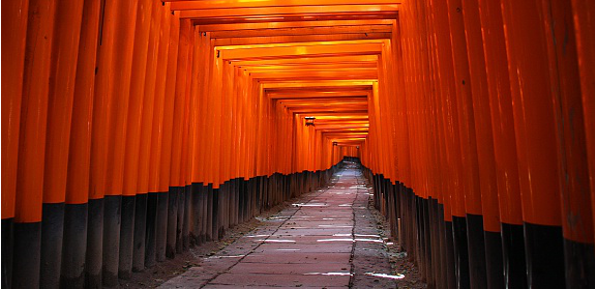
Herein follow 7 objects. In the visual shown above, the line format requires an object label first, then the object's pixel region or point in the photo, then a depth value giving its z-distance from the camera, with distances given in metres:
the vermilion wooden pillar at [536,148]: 1.69
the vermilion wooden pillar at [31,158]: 3.23
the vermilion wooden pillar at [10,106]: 2.98
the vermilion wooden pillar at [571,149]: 1.44
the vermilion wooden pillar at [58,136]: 3.54
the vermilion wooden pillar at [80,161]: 3.83
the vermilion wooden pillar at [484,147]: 2.25
